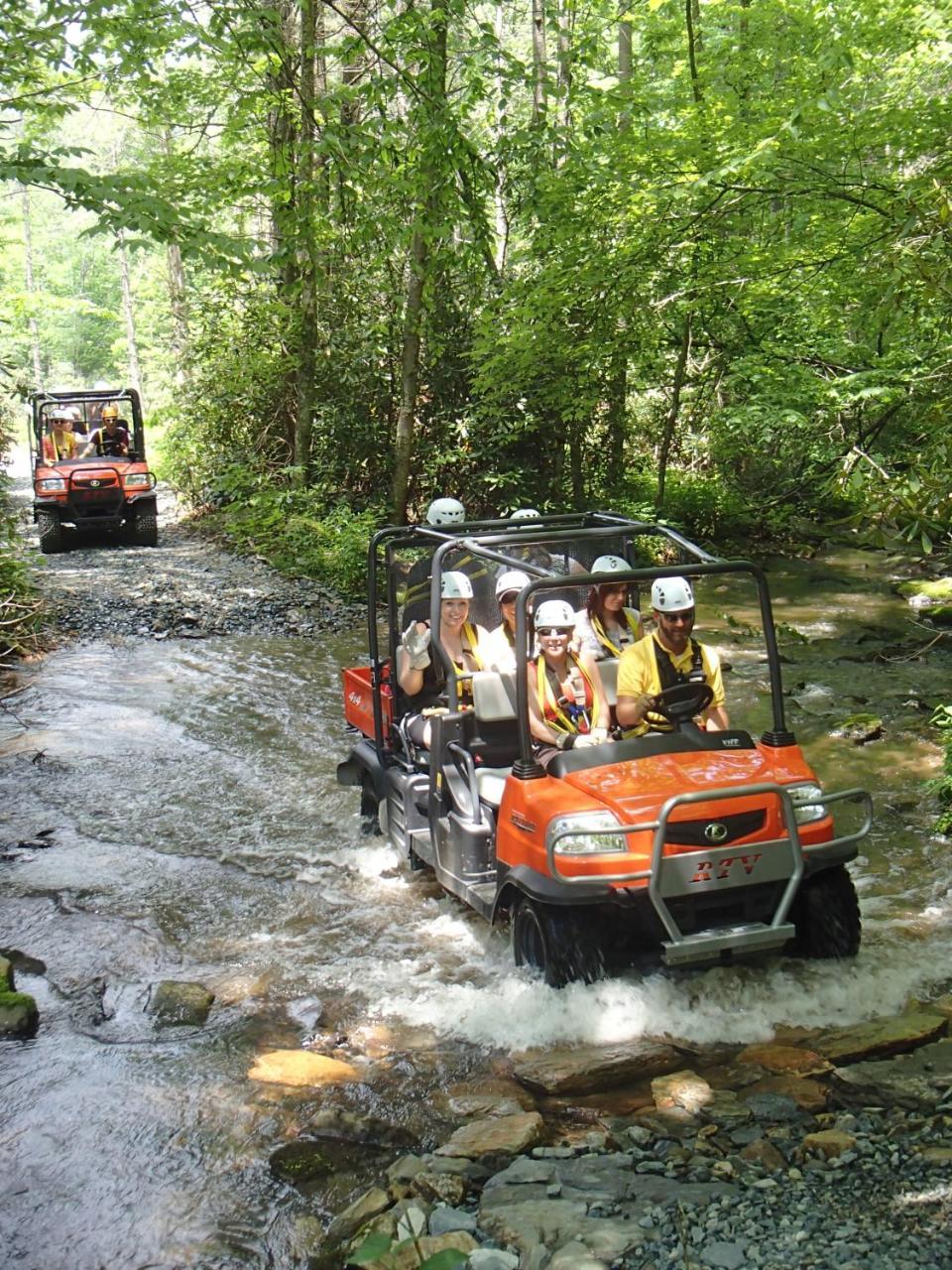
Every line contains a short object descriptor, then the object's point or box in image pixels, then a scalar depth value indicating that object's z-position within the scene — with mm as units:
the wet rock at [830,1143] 3848
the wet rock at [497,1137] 4031
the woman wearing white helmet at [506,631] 6340
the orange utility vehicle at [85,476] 17859
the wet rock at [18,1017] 5012
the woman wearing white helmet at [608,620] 6637
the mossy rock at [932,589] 14945
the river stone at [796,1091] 4242
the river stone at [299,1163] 4020
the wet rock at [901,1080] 4223
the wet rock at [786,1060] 4511
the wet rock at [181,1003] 5219
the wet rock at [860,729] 9445
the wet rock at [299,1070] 4656
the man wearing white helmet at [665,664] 5488
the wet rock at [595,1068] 4496
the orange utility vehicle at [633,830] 4629
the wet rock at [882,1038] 4594
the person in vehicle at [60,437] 18766
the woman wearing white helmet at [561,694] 5746
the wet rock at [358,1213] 3646
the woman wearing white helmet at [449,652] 6293
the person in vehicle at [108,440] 19094
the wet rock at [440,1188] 3736
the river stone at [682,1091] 4312
